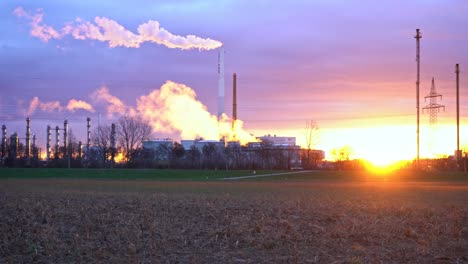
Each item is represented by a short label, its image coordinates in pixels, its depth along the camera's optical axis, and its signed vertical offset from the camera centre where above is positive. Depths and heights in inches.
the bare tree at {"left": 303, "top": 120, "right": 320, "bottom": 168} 5546.3 -60.1
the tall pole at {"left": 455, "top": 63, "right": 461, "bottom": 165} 3764.8 +355.9
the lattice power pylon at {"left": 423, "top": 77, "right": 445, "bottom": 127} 3777.1 +352.6
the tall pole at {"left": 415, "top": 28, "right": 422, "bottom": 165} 3649.1 +581.7
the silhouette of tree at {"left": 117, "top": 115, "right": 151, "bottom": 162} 6116.1 +124.2
